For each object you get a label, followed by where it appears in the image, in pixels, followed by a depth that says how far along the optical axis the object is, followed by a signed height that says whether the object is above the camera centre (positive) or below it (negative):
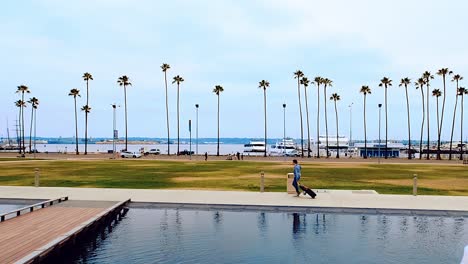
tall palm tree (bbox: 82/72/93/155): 123.15 +16.62
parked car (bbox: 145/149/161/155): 105.53 -3.06
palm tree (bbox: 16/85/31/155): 131.62 +14.38
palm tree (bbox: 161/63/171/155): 124.00 +19.31
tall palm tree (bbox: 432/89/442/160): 124.96 +12.34
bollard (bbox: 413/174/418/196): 24.15 -2.53
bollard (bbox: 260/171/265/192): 25.18 -2.55
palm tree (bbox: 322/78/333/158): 126.98 +16.04
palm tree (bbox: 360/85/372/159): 126.94 +13.39
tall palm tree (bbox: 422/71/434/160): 116.80 +15.52
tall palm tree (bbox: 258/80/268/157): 133.00 +15.79
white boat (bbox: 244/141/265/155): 135.09 -2.64
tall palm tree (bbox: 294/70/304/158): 122.94 +17.01
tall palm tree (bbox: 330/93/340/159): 138.88 +12.56
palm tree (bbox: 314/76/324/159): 129.00 +16.31
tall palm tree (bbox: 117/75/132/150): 127.56 +16.06
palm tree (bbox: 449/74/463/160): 119.38 +15.66
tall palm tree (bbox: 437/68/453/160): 111.54 +15.98
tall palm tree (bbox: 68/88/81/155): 128.12 +12.82
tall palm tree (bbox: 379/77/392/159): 121.31 +14.88
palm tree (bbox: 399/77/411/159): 120.38 +14.82
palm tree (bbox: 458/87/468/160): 122.56 +12.43
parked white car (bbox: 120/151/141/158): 86.59 -2.98
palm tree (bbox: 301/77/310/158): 124.62 +15.48
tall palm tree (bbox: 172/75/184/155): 127.51 +16.53
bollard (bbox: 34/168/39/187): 27.25 -2.31
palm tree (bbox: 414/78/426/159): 119.19 +14.56
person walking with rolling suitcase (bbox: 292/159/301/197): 23.44 -1.90
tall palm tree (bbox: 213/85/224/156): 132.31 +14.27
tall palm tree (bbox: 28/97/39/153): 139.75 +11.28
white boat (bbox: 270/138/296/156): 151.16 -3.36
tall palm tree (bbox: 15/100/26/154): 135.12 +10.60
